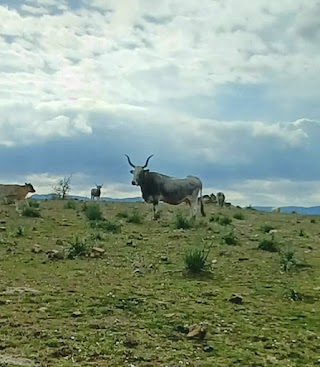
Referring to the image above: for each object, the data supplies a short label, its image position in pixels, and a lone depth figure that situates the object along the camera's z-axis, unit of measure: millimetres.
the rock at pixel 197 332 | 5918
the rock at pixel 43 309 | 6703
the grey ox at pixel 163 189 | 21750
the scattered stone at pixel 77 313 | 6555
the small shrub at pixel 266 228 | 17234
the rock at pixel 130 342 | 5614
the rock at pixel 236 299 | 7480
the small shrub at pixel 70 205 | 23997
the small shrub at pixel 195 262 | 9273
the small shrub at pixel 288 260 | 10086
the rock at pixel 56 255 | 10258
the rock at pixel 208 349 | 5570
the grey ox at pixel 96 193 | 38906
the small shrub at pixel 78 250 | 10473
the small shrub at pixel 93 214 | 17844
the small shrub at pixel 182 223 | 16462
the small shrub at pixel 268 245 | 12288
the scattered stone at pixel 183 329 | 6133
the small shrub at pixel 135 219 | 17911
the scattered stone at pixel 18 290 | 7611
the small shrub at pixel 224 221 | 18953
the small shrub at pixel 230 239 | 13172
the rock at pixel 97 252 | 10577
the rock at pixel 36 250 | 10952
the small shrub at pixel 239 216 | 22669
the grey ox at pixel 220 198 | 33469
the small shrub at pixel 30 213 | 18638
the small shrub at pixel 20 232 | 13176
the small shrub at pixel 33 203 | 23383
